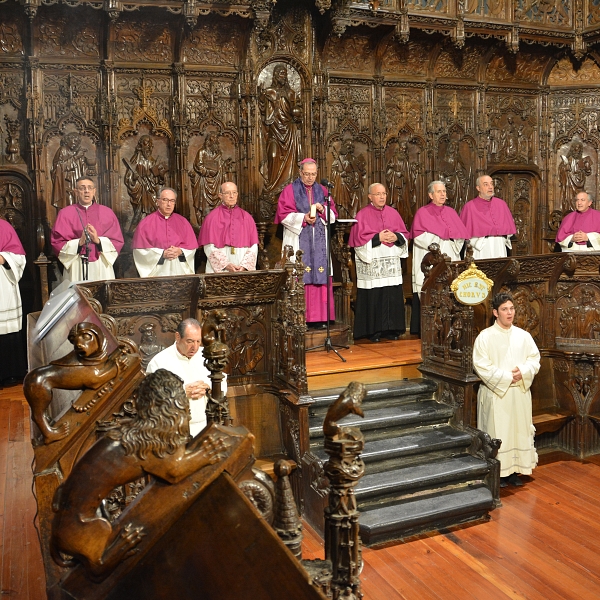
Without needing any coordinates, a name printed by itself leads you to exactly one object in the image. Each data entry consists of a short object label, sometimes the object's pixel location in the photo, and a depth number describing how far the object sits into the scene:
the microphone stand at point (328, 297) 7.81
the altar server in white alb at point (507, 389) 6.96
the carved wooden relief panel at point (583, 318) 8.16
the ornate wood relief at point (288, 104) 8.66
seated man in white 5.48
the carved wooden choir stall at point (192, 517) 2.00
